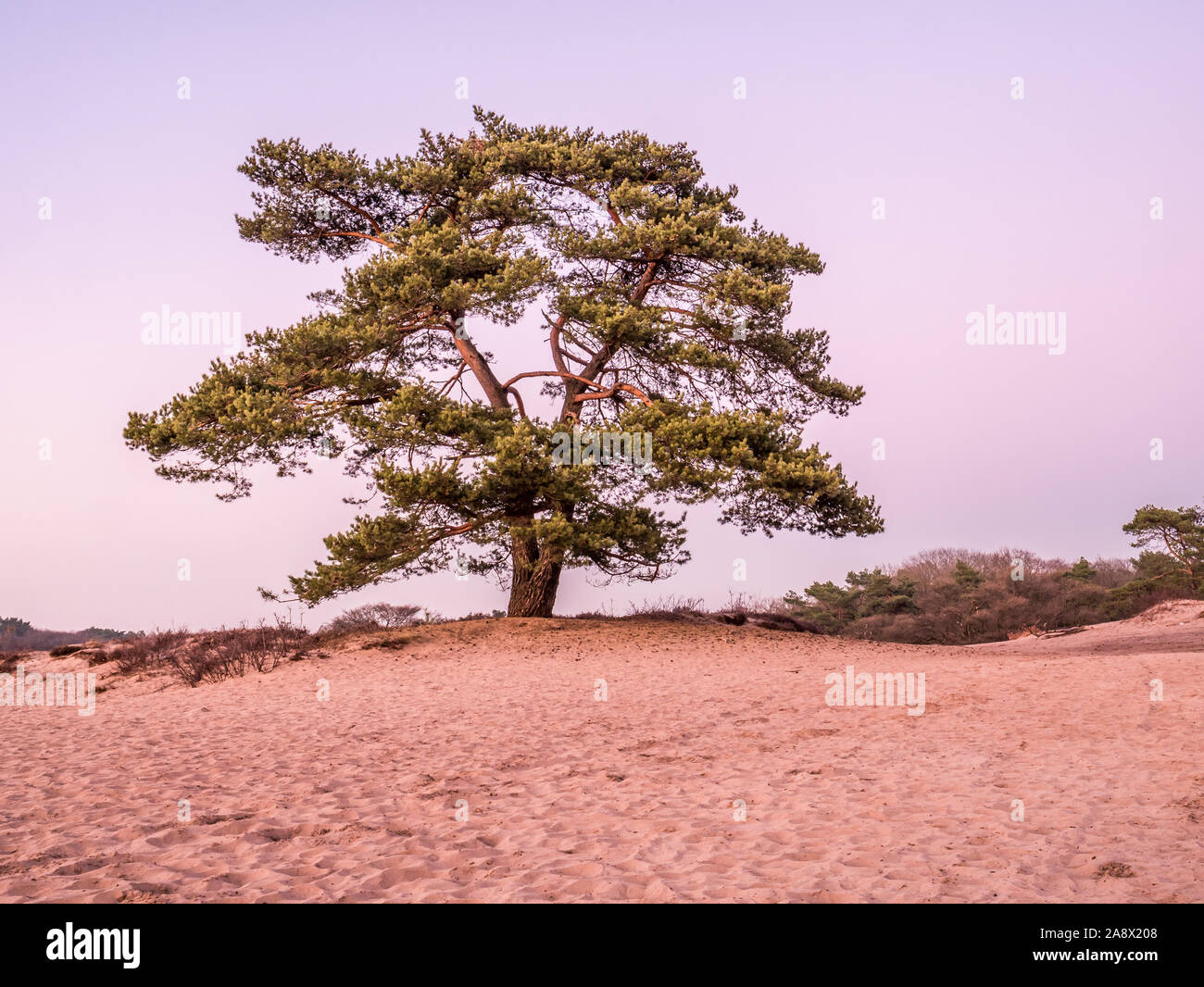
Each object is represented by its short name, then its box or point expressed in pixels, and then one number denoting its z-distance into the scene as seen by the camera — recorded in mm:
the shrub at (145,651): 20125
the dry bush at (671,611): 24031
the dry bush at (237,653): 17656
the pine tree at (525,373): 17906
